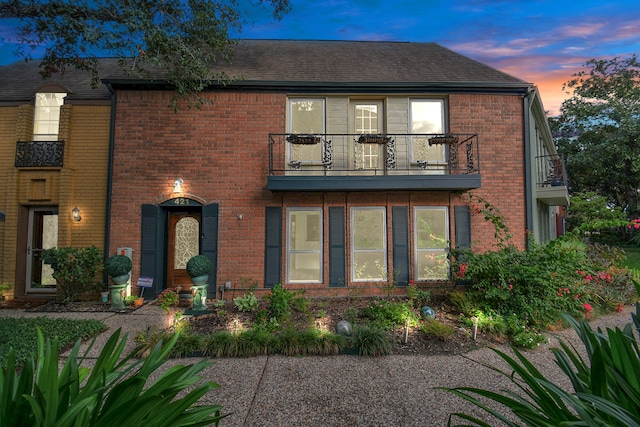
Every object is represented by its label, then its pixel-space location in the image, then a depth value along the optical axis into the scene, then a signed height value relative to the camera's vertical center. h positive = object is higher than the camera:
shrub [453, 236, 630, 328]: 5.48 -0.87
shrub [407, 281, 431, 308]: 6.67 -1.37
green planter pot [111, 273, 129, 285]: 7.03 -1.01
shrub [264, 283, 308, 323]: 5.61 -1.27
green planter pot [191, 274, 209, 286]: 6.82 -1.00
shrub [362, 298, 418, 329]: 5.48 -1.47
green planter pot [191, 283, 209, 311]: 6.59 -1.34
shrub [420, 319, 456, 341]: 5.06 -1.58
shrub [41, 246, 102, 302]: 7.06 -0.79
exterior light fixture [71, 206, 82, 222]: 7.68 +0.53
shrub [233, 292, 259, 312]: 6.41 -1.44
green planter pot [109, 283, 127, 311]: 6.93 -1.43
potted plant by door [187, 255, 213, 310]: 6.64 -0.95
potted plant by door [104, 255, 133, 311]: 6.89 -0.93
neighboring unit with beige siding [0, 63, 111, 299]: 7.83 +1.49
